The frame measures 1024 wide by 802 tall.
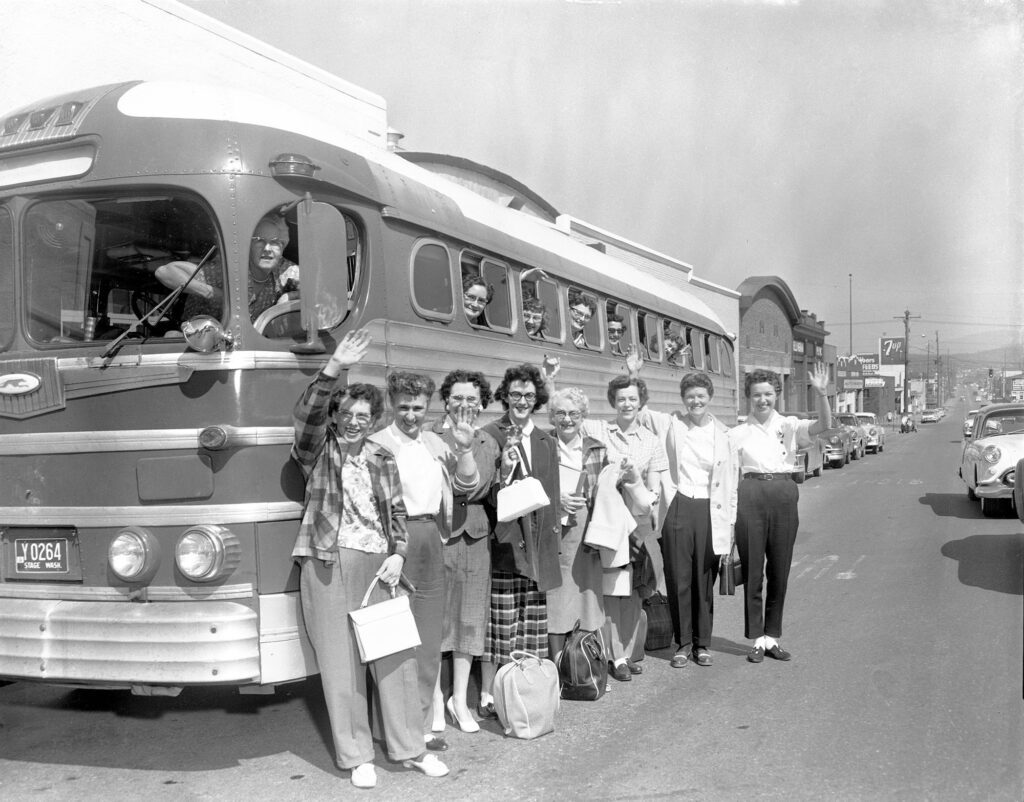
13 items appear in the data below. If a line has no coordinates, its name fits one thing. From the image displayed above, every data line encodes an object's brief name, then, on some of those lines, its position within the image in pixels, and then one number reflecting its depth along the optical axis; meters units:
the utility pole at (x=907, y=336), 72.32
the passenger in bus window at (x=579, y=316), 8.37
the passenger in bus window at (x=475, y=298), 6.23
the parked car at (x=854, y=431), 29.94
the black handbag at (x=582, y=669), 5.54
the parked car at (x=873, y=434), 33.31
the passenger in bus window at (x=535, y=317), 7.30
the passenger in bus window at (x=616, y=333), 9.44
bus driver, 4.49
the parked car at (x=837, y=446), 26.39
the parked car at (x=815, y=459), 22.26
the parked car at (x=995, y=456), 13.19
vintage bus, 4.28
